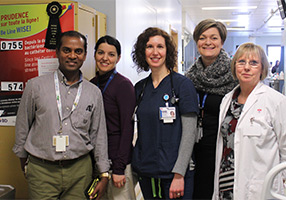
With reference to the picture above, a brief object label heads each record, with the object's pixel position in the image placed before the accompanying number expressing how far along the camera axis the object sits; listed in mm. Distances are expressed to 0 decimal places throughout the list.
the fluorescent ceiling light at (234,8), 9086
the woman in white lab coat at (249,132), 1681
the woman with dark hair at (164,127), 1761
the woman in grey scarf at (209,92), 1973
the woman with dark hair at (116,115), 1952
